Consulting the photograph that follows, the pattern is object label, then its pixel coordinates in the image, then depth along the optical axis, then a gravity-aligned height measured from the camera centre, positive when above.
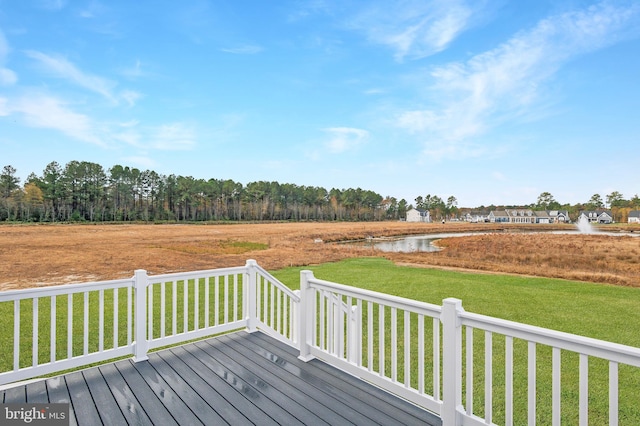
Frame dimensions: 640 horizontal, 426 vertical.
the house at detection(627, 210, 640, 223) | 72.25 -0.89
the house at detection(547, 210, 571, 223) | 87.38 -1.27
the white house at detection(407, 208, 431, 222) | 98.75 -0.78
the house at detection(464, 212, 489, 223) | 96.44 -1.39
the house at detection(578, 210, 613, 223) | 80.38 -0.95
